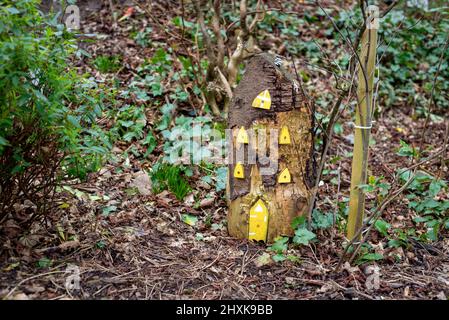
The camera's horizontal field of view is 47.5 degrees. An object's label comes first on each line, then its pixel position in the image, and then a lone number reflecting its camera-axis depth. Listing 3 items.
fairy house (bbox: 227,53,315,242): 3.46
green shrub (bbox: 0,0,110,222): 2.60
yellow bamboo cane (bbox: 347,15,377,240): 3.14
